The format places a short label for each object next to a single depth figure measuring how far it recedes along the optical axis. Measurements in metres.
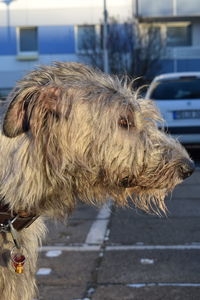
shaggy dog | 2.73
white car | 12.28
